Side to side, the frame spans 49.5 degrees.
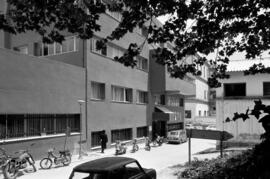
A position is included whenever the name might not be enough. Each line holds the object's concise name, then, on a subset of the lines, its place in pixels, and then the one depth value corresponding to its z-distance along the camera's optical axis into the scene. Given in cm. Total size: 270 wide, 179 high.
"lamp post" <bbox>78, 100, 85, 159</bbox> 1949
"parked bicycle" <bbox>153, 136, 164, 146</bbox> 2942
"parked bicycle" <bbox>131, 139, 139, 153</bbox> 2434
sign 1303
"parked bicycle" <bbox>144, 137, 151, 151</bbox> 2538
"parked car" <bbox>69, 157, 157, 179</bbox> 669
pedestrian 2274
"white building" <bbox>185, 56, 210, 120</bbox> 6738
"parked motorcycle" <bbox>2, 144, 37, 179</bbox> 1306
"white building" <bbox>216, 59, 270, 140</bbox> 2212
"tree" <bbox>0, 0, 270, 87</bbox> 544
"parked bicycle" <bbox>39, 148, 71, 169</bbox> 1593
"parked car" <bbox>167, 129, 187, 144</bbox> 3170
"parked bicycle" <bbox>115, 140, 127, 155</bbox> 2232
